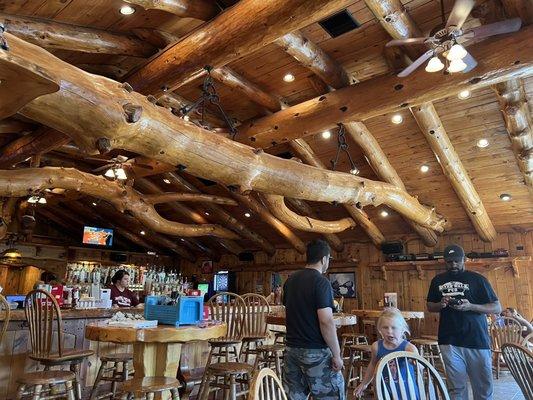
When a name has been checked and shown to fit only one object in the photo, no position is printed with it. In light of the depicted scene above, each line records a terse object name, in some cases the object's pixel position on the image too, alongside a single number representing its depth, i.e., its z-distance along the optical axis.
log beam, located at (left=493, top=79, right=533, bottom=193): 5.00
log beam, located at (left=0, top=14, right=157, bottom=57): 3.74
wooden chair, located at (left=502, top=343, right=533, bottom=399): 2.35
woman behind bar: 5.87
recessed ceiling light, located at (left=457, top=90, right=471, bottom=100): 5.30
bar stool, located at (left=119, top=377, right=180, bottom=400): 2.77
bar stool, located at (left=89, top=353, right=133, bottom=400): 4.05
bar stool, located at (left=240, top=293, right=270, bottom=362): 5.05
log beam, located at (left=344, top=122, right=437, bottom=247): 6.24
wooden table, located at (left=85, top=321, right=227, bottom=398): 2.81
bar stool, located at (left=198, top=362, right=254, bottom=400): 3.79
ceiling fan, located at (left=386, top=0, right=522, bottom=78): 3.21
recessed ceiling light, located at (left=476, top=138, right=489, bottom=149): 6.22
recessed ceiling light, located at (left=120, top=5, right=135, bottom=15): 3.85
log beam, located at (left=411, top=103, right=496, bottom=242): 5.76
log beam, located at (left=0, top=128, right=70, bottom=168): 5.92
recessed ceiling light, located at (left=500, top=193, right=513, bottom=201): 7.18
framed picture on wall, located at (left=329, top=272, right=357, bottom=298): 9.86
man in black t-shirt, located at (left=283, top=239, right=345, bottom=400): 2.77
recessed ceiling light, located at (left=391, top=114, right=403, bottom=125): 6.11
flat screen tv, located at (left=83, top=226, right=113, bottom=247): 11.82
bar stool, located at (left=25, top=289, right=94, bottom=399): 3.44
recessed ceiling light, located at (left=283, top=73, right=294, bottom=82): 5.53
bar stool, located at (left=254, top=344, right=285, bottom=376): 4.97
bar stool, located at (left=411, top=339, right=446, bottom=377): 6.00
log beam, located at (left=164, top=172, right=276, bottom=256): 9.30
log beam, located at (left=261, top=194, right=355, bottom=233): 6.54
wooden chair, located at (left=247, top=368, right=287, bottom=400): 1.73
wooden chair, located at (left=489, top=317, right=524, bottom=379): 6.20
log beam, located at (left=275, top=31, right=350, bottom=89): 4.61
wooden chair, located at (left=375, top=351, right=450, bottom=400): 1.98
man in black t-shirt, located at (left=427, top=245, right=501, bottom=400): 3.26
